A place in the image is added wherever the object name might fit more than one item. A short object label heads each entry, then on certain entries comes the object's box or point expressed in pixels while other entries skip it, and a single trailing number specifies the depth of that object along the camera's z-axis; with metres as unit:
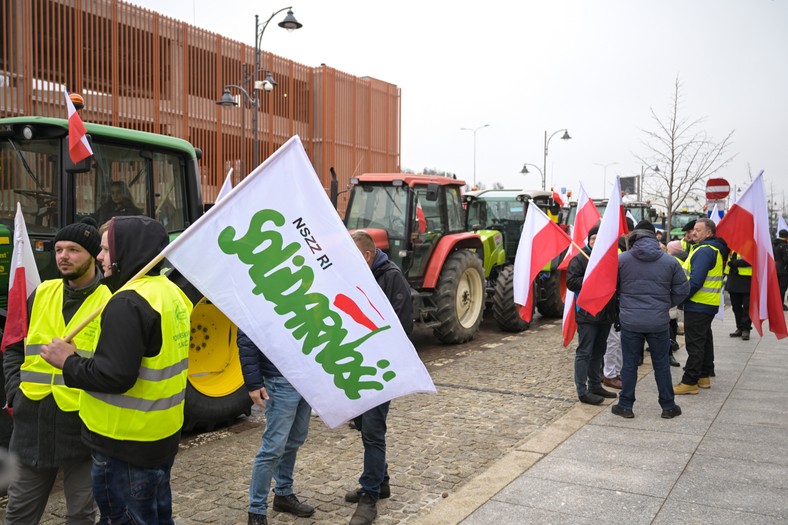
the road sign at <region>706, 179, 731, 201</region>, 13.27
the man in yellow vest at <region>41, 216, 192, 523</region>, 2.76
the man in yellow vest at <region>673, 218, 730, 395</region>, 7.60
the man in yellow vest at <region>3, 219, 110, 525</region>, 3.16
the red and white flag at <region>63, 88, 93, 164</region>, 5.04
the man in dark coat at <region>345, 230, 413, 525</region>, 4.37
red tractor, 10.19
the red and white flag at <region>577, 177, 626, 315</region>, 6.88
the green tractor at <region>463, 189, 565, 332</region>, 12.92
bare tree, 19.92
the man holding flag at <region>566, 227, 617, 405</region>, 7.28
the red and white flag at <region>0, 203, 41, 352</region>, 3.46
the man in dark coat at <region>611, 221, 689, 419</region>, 6.70
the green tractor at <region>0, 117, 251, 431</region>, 5.45
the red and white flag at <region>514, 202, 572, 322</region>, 8.22
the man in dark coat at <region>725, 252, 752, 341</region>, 11.58
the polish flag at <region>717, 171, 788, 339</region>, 7.73
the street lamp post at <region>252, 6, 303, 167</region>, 16.02
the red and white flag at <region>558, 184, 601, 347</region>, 8.90
